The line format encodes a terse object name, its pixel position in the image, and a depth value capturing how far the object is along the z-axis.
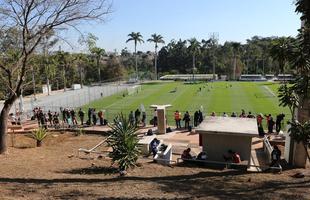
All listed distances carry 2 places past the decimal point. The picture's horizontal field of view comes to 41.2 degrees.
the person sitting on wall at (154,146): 19.30
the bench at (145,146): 20.91
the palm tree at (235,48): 110.44
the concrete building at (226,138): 17.88
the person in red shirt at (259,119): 26.25
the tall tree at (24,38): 17.08
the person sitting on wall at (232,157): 17.00
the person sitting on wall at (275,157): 16.67
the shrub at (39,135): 21.61
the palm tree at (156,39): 115.88
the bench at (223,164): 16.52
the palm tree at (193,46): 113.60
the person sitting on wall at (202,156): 17.81
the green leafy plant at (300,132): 10.58
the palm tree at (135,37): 104.75
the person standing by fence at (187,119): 28.63
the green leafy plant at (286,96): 10.78
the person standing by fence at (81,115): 31.31
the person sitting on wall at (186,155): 17.85
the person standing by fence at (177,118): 29.16
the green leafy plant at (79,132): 27.23
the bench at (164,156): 17.70
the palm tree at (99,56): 94.81
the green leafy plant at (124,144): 15.10
